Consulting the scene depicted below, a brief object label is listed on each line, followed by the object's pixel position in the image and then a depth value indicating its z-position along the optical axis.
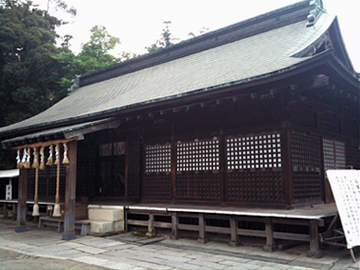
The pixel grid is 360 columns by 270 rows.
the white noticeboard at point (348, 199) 5.25
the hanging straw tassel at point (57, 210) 8.53
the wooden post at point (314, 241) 5.72
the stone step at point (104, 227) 8.53
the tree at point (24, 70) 21.56
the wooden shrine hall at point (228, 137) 6.77
